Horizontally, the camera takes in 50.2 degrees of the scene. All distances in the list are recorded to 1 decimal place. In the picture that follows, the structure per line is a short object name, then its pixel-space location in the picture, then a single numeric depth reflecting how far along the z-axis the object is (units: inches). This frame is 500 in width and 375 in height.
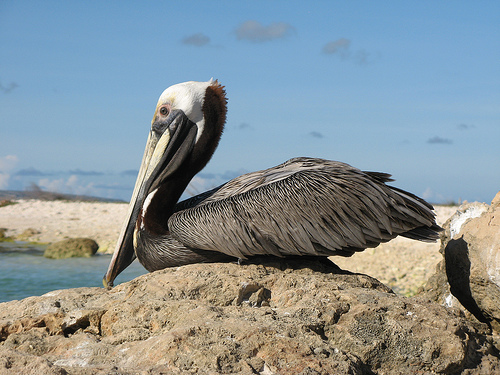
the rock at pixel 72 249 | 607.8
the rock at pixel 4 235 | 740.6
